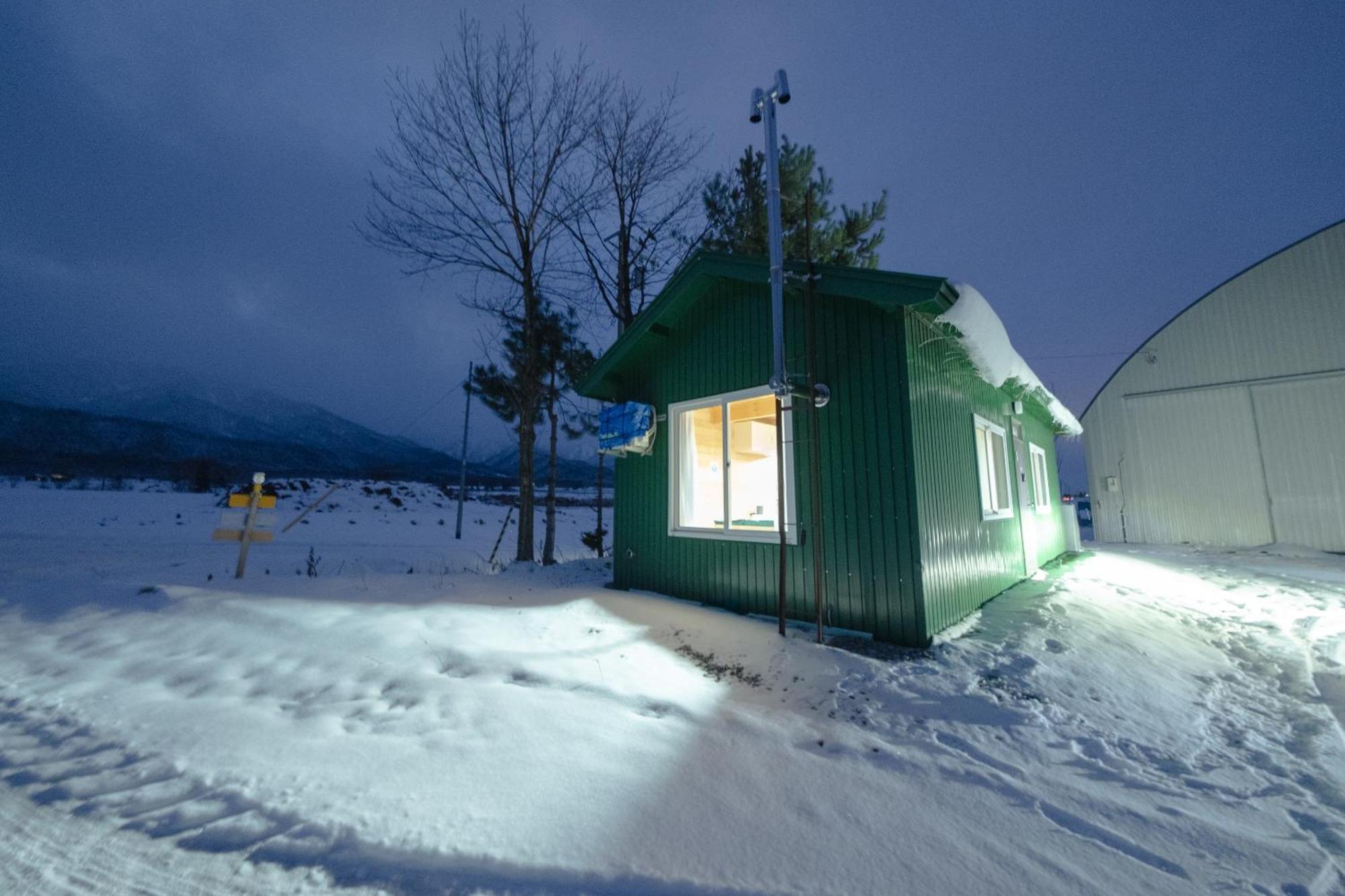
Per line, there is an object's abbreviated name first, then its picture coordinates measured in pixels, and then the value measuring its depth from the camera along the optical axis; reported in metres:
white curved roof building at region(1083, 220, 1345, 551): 10.41
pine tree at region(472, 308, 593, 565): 11.23
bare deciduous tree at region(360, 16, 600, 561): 9.00
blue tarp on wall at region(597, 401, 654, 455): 6.15
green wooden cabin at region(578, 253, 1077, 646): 4.43
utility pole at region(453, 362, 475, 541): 15.89
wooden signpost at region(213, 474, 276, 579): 5.93
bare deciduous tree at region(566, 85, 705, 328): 10.45
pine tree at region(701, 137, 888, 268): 10.79
